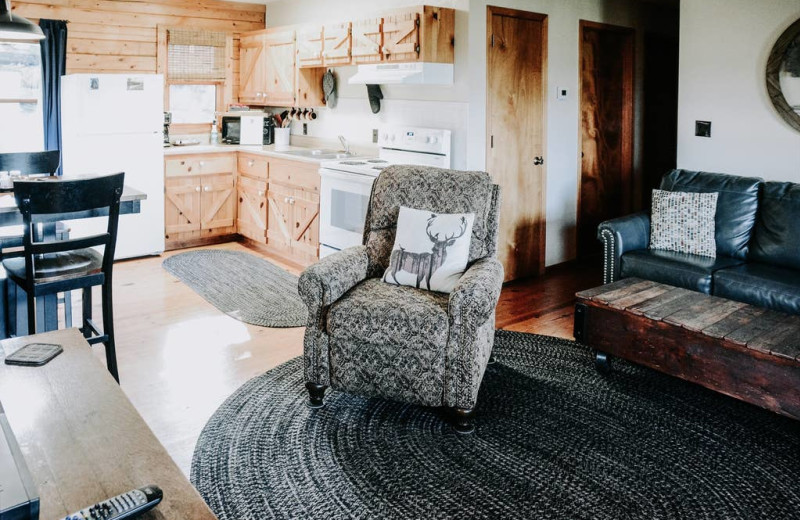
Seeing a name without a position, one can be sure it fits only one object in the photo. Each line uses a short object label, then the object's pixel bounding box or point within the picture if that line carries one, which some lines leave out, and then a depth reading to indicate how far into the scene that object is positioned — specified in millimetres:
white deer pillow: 3076
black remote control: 1204
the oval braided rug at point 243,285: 4320
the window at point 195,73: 6414
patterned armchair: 2709
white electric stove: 4770
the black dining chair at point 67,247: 2764
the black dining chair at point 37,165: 3490
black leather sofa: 3502
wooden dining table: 3094
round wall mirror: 3945
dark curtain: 5602
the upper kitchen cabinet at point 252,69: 6395
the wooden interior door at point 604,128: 5570
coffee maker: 6387
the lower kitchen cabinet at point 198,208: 5992
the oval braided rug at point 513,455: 2273
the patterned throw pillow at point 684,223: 3924
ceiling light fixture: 3328
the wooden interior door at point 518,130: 4816
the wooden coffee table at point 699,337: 2650
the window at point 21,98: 5652
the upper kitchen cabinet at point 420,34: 4461
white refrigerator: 5305
